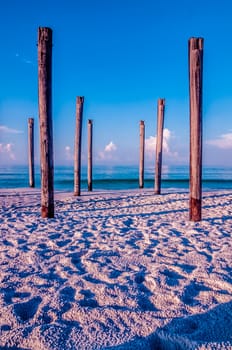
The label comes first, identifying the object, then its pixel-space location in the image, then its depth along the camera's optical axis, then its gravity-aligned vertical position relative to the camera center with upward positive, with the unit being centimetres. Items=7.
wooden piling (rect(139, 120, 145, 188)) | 1284 +51
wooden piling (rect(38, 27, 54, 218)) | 530 +111
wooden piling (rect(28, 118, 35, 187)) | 1260 +100
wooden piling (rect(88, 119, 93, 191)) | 1145 +74
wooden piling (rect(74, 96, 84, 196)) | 860 +87
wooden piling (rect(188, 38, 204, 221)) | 495 +95
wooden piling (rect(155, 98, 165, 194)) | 912 +94
